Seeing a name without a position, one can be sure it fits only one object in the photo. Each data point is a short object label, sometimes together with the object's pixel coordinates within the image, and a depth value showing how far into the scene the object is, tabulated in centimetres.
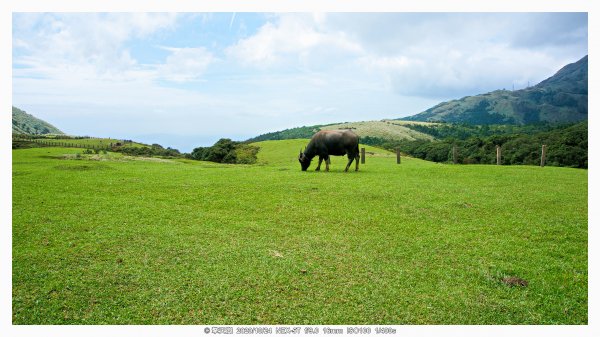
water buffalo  2491
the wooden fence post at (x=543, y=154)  2941
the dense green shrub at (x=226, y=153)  6270
